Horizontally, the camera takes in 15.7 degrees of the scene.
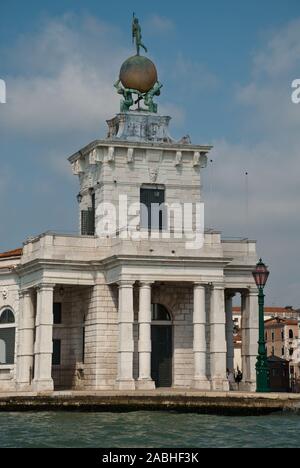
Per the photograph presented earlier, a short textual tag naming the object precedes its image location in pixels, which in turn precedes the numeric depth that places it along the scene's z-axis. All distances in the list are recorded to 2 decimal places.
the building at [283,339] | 99.06
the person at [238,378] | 51.07
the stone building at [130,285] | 46.84
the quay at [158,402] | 39.66
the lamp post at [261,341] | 42.09
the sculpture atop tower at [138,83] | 52.59
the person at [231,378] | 49.75
